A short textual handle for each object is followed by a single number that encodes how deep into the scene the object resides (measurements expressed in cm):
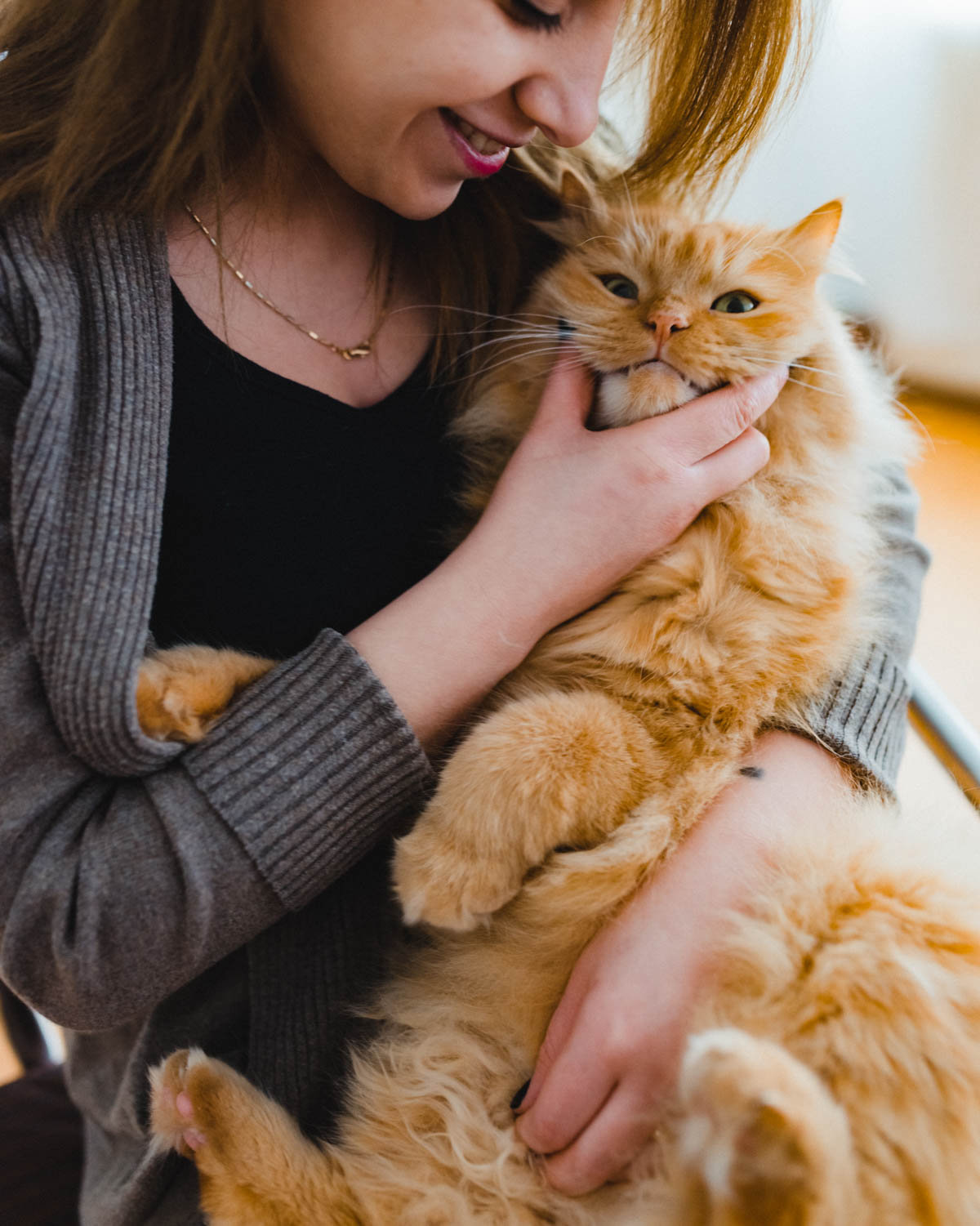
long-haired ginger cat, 49
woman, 52
